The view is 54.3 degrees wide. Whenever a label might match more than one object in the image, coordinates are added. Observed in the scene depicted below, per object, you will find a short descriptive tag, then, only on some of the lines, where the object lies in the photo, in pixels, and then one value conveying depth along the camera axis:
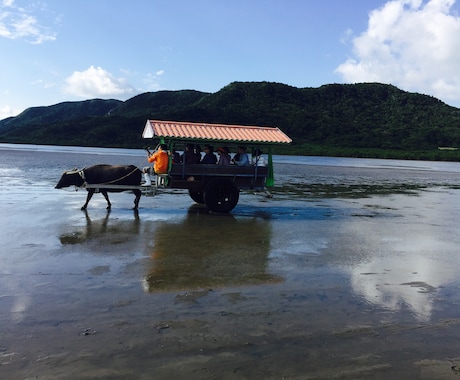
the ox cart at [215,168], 13.33
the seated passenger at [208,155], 14.18
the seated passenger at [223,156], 14.38
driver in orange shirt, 13.18
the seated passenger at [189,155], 13.79
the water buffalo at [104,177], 13.41
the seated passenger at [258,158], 14.45
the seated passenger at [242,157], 14.27
